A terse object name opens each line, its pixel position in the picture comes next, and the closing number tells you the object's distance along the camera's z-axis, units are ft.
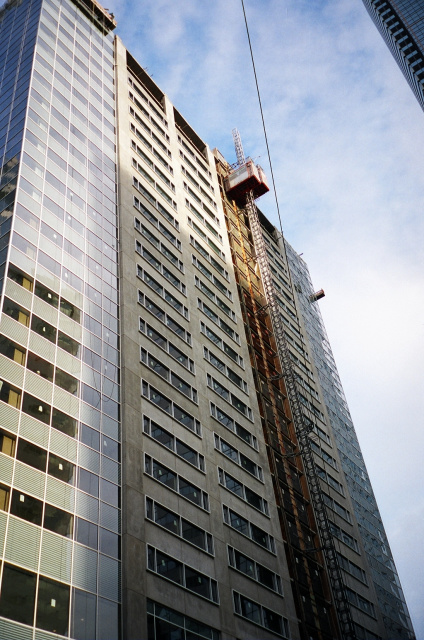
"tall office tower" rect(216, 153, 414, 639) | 182.60
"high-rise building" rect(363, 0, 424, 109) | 543.80
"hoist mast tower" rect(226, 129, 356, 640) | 178.01
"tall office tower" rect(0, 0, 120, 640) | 97.30
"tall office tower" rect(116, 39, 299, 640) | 122.01
